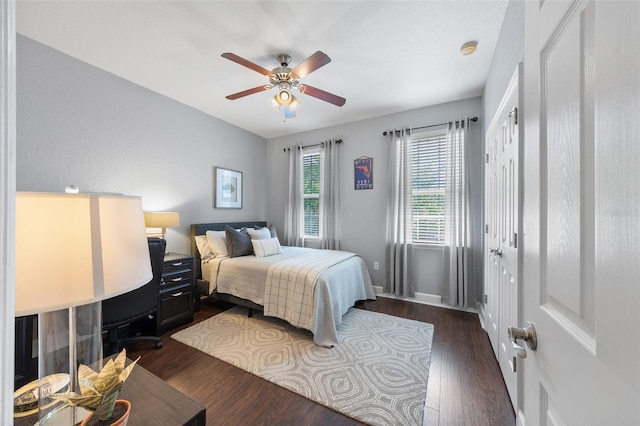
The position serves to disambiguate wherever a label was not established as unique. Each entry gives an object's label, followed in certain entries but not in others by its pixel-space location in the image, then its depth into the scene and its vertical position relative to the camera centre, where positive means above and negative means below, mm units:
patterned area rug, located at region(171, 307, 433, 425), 1620 -1262
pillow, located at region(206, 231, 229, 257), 3253 -403
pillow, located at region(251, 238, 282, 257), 3203 -461
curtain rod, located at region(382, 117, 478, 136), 3088 +1235
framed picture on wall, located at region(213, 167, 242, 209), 3779 +417
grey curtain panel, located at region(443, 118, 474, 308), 3102 -83
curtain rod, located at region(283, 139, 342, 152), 4043 +1235
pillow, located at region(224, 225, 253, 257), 3221 -408
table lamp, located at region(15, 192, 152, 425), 560 -141
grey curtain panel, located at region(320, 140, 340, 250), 4055 +283
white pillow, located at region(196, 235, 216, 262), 3285 -490
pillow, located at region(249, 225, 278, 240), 3982 -294
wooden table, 723 -626
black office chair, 1873 -754
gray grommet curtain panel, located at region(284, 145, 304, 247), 4426 +272
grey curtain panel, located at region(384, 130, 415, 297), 3479 -63
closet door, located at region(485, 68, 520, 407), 1542 -119
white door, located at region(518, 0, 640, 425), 347 +3
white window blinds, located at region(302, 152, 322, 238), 4328 +395
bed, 2354 -771
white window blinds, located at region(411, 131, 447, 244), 3344 +406
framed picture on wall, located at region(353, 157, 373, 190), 3818 +667
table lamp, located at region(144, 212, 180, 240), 2568 -62
